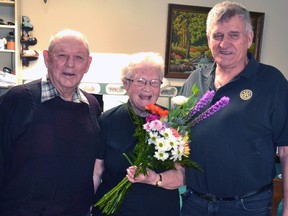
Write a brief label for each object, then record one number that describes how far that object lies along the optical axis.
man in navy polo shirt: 1.42
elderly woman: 1.47
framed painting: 4.08
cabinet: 3.44
